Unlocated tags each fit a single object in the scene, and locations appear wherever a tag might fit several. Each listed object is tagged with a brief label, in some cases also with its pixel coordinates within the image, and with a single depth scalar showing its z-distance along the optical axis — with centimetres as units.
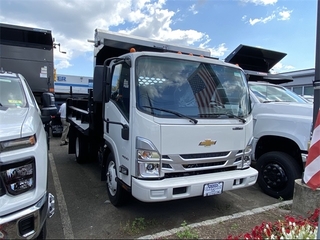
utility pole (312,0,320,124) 360
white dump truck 324
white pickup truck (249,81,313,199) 433
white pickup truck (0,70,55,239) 221
